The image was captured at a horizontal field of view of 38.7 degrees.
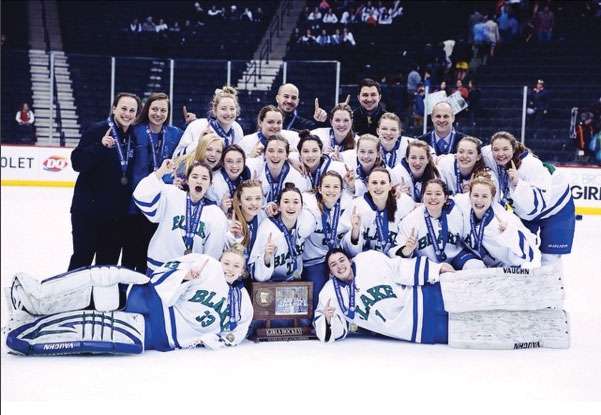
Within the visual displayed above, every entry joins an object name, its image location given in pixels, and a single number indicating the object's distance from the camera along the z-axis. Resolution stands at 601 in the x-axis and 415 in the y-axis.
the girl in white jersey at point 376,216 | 4.54
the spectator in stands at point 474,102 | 11.48
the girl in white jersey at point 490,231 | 4.43
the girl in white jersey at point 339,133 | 5.29
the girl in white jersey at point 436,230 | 4.47
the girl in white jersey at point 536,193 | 4.80
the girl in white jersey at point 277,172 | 4.76
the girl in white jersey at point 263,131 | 5.13
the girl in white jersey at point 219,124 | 5.23
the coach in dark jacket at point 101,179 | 4.61
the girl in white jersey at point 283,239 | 4.36
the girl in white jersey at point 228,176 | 4.63
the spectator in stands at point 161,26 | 17.50
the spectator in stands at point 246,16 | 17.55
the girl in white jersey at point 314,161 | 4.87
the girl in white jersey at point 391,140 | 5.15
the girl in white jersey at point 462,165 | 4.82
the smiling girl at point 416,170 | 4.80
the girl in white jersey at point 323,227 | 4.55
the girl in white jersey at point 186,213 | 4.39
